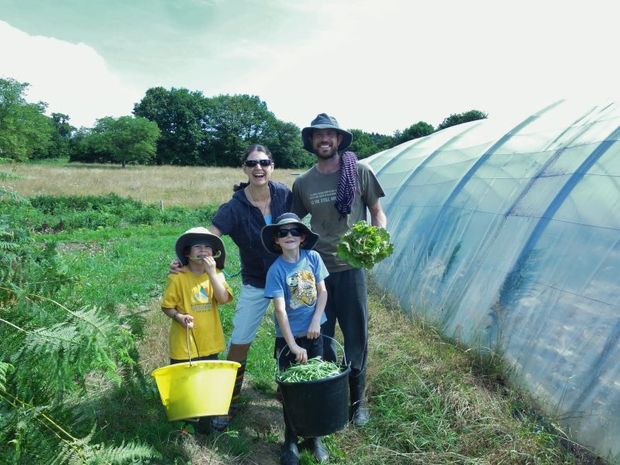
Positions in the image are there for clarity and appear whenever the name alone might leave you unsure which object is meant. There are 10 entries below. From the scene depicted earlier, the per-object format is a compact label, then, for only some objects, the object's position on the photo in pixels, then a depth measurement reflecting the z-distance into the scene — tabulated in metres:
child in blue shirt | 3.12
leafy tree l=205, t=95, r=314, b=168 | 63.09
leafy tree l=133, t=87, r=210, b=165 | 60.94
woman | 3.51
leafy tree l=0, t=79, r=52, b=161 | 37.84
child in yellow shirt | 3.27
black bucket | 2.81
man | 3.47
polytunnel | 3.02
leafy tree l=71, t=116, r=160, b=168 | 50.38
